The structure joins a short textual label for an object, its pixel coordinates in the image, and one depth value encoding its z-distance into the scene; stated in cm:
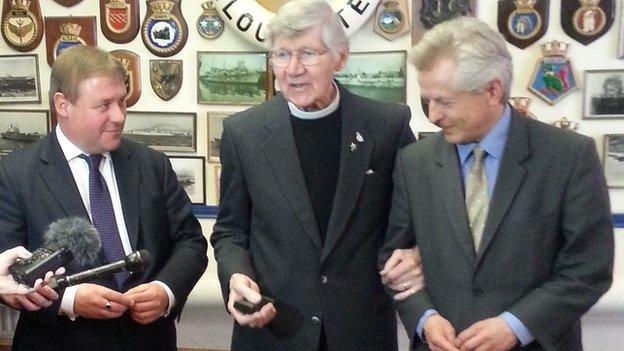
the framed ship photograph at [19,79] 333
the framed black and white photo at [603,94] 284
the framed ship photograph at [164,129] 321
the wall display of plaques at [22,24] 327
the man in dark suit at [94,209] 191
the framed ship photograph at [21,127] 336
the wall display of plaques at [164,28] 313
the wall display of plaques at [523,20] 283
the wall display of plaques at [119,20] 317
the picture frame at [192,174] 324
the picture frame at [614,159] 288
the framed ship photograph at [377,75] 297
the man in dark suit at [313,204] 183
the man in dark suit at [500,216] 154
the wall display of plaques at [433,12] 286
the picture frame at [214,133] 317
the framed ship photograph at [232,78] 309
